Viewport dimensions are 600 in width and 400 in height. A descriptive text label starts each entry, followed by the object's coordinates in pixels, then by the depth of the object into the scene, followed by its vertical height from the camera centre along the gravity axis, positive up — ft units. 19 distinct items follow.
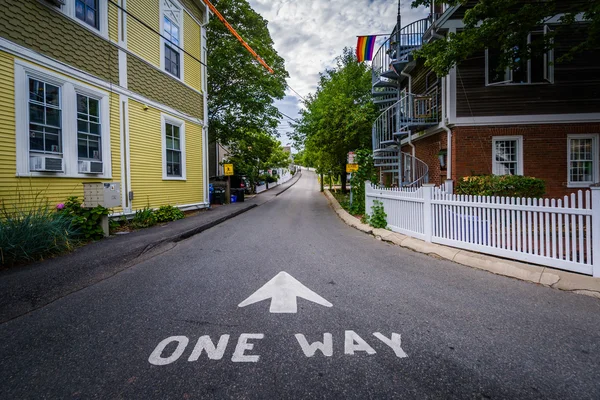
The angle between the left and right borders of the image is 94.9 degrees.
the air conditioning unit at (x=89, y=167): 22.94 +2.64
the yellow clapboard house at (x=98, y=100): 18.71 +8.75
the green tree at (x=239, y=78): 55.88 +25.04
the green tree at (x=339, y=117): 54.44 +16.96
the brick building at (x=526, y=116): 32.63 +9.18
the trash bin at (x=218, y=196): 53.72 +0.03
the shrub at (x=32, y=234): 14.92 -2.10
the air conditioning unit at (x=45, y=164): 19.43 +2.52
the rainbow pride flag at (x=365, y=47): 46.12 +24.89
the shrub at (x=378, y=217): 26.78 -2.24
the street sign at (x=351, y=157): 36.35 +4.99
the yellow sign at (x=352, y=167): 35.58 +3.56
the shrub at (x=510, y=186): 26.63 +0.62
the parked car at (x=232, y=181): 55.06 +3.59
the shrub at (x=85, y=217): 20.53 -1.44
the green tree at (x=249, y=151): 66.39 +11.97
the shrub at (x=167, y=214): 29.91 -1.92
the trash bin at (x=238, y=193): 57.82 +0.62
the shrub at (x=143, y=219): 26.87 -2.21
